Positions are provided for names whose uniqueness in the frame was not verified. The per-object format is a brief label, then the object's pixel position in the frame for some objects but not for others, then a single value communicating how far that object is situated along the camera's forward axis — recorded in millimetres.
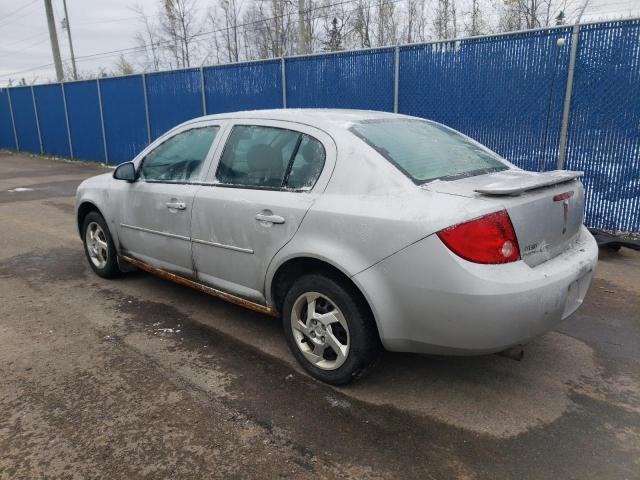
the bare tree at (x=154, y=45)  32219
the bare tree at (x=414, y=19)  26516
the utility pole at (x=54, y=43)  24188
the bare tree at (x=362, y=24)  27158
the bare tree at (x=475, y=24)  21688
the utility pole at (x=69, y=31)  35800
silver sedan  2564
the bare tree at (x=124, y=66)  33000
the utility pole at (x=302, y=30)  20062
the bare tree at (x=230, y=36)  30766
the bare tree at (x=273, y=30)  28000
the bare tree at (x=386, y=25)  26388
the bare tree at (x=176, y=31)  32031
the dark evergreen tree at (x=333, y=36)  27672
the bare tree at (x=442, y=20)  24719
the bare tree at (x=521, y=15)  18672
